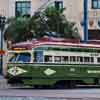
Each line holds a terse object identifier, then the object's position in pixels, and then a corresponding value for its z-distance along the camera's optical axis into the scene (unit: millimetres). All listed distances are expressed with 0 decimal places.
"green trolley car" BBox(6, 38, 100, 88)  33562
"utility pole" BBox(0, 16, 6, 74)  49316
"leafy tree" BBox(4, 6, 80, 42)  44906
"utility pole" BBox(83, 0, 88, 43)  44219
